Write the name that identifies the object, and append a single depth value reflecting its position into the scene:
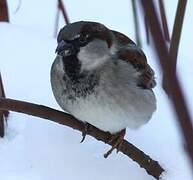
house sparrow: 2.27
